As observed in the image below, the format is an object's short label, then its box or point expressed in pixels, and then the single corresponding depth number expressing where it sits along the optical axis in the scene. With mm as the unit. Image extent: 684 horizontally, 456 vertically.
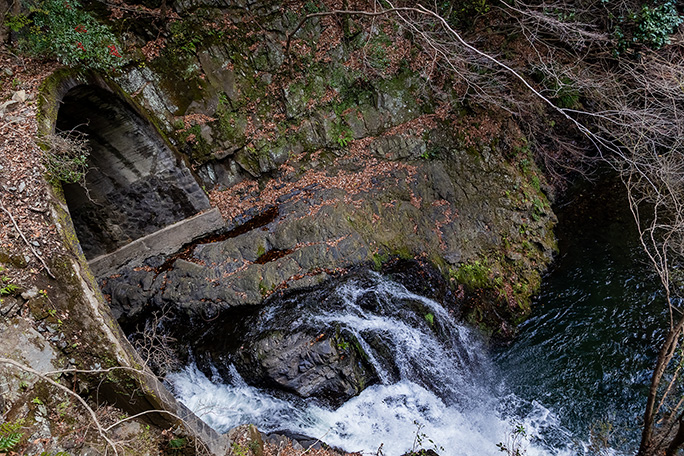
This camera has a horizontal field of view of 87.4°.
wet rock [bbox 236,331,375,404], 5629
